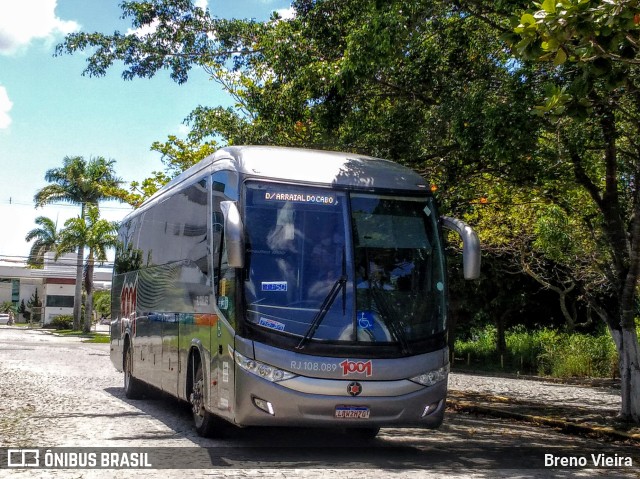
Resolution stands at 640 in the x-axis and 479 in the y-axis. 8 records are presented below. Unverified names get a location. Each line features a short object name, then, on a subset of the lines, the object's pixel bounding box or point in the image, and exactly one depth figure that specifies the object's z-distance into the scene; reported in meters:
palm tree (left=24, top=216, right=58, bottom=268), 66.75
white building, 76.56
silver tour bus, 9.03
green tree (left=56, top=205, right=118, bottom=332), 60.44
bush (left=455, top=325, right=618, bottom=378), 28.03
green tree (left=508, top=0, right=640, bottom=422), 7.51
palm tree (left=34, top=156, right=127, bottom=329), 59.25
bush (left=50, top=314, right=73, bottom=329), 67.62
